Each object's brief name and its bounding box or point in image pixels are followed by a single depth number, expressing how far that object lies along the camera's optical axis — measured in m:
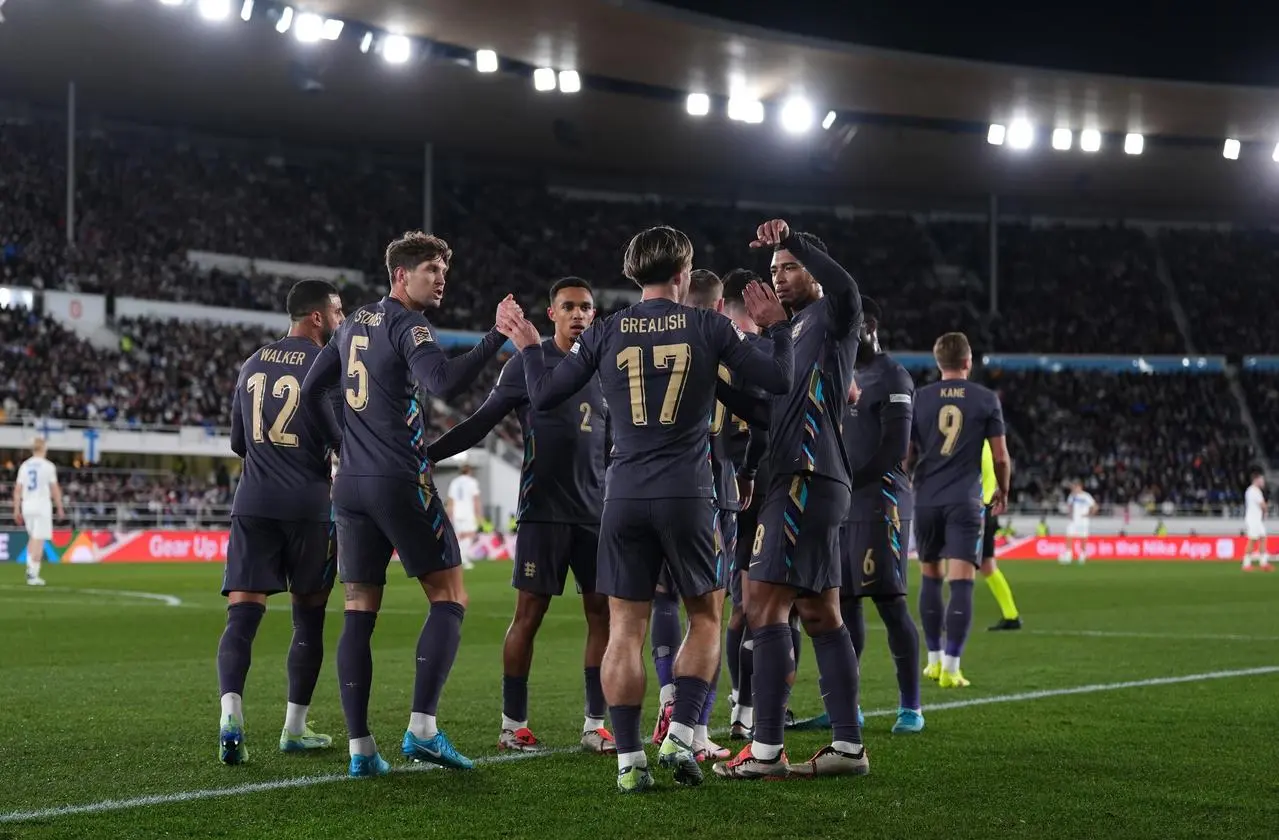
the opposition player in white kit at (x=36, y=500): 22.11
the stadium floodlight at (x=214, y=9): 29.36
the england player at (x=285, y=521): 6.91
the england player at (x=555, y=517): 7.08
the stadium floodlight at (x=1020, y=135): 41.28
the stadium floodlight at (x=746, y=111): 38.72
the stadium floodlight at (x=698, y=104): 38.00
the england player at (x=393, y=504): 6.20
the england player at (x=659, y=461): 5.77
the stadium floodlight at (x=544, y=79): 36.25
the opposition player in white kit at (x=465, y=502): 27.86
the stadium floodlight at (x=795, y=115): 38.81
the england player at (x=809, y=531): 6.08
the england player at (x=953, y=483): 9.88
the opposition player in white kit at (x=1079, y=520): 35.81
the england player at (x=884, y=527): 7.41
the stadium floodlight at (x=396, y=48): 33.03
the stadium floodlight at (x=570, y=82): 36.44
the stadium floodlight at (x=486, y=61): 34.75
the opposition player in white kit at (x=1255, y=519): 30.30
